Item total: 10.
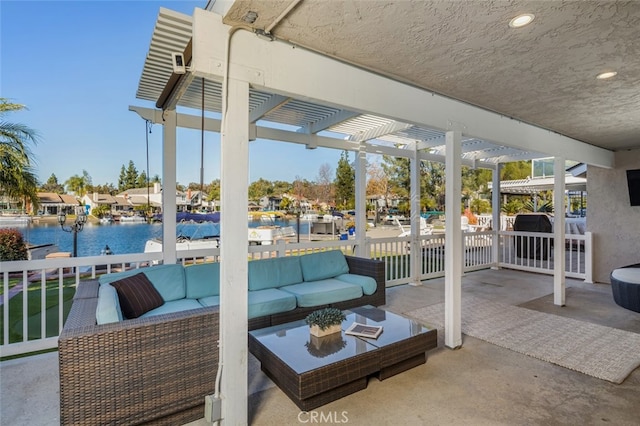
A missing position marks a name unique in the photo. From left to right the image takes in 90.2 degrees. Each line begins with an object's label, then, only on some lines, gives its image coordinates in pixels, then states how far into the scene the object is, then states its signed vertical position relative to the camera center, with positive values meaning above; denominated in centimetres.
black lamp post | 422 -10
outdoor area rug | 296 -138
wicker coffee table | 221 -107
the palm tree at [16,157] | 452 +90
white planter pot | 273 -100
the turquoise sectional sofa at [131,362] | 177 -88
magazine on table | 277 -103
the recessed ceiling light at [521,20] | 188 +117
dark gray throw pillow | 272 -72
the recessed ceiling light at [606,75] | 272 +120
